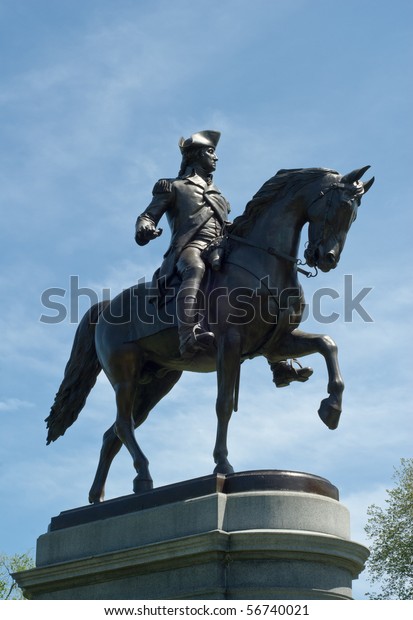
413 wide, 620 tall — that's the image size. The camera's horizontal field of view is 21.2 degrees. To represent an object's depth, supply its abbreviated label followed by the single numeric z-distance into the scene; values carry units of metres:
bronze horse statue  11.77
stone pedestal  10.28
